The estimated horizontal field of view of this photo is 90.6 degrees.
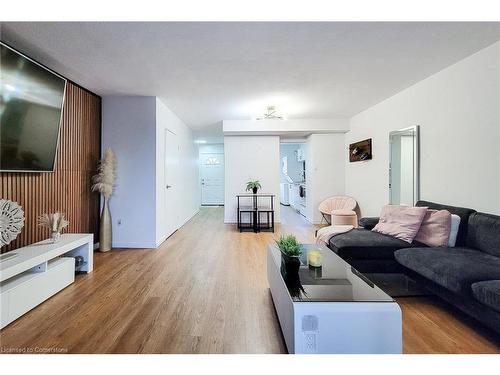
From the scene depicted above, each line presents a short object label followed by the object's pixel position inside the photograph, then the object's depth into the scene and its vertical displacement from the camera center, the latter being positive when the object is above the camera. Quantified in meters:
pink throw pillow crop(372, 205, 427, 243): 2.72 -0.43
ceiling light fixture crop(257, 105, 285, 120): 4.57 +1.38
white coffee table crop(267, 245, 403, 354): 1.35 -0.77
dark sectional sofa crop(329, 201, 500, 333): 1.73 -0.66
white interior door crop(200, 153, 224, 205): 10.06 +0.25
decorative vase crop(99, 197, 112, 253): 3.78 -0.73
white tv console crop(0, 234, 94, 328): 1.91 -0.82
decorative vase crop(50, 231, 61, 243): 2.65 -0.56
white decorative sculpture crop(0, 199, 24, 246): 2.10 -0.32
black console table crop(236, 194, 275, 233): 5.64 -0.61
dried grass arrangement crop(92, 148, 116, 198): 3.71 +0.11
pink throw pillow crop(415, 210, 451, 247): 2.53 -0.47
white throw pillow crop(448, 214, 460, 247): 2.53 -0.47
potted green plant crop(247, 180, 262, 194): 5.59 -0.04
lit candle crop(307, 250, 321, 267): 2.00 -0.61
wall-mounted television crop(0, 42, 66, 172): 2.18 +0.70
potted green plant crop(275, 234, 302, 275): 1.84 -0.53
